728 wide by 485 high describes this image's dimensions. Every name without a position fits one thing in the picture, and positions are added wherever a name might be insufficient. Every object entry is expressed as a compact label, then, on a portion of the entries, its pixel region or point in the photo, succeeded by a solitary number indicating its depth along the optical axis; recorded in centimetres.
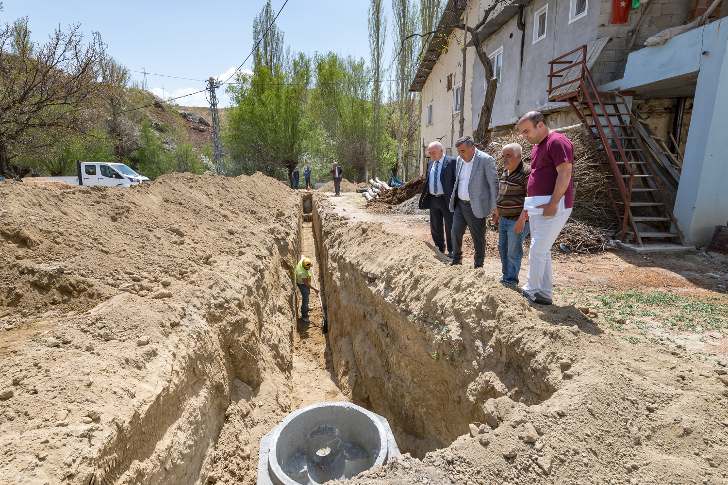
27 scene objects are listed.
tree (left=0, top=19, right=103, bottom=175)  950
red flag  873
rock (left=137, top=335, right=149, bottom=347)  321
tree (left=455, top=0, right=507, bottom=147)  1227
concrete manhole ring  341
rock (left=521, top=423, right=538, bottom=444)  234
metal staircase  703
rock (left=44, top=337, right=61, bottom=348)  297
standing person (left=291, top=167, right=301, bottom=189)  2433
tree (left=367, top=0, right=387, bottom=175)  2398
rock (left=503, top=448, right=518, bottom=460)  229
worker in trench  818
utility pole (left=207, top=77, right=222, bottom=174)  2353
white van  1883
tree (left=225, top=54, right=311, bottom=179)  2761
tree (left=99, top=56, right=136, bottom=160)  2964
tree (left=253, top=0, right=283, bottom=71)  3027
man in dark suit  555
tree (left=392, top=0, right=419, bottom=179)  2239
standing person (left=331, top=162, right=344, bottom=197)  1815
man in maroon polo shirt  335
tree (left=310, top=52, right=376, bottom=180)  2800
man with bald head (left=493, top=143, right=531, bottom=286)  418
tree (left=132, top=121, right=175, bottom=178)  3209
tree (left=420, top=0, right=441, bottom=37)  1915
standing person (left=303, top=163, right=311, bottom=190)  2195
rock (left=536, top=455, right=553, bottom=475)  218
